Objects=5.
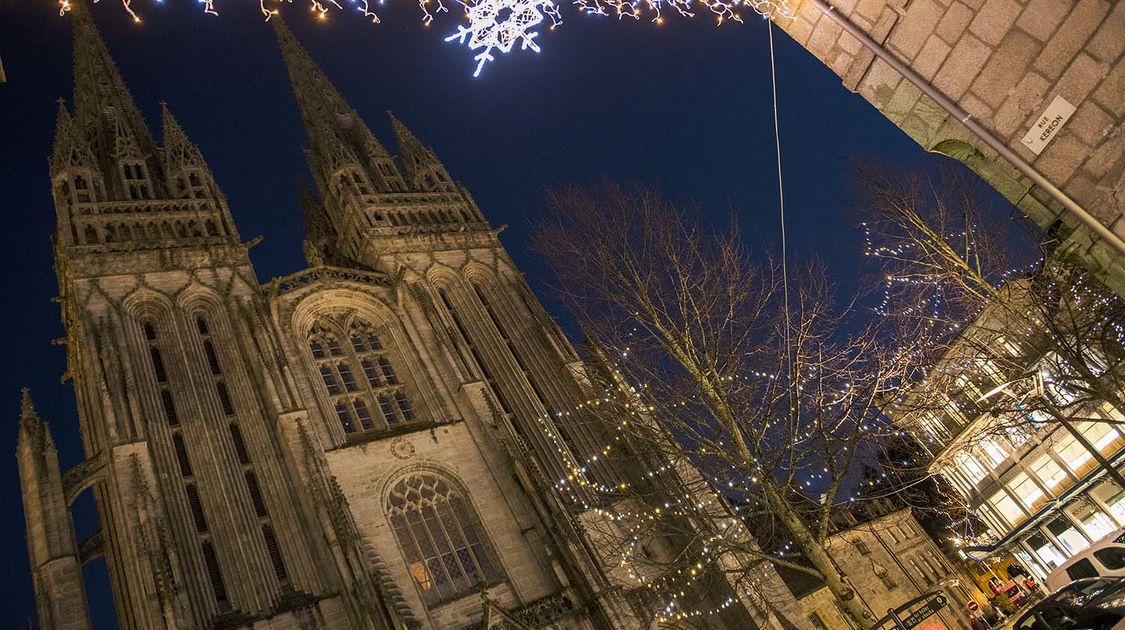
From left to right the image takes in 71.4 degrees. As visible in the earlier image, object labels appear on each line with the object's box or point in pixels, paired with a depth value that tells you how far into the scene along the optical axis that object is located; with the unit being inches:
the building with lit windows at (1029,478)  940.0
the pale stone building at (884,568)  1291.8
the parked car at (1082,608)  450.0
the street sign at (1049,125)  227.1
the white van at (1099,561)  658.8
